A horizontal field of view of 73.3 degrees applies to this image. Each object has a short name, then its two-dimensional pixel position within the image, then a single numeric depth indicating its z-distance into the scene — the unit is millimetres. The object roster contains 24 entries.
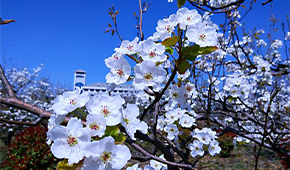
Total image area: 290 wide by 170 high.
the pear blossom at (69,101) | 188
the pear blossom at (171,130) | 467
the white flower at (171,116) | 458
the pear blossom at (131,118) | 202
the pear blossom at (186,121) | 456
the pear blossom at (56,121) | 183
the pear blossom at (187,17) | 227
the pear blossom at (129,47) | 227
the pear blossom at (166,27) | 239
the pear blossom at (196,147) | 487
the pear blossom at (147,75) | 220
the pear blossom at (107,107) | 181
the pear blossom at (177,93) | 341
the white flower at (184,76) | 361
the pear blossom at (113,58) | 228
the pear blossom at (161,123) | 566
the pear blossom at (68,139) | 169
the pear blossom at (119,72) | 228
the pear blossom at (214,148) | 507
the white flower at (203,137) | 472
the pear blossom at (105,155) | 161
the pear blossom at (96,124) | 168
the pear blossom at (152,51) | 218
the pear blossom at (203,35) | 216
